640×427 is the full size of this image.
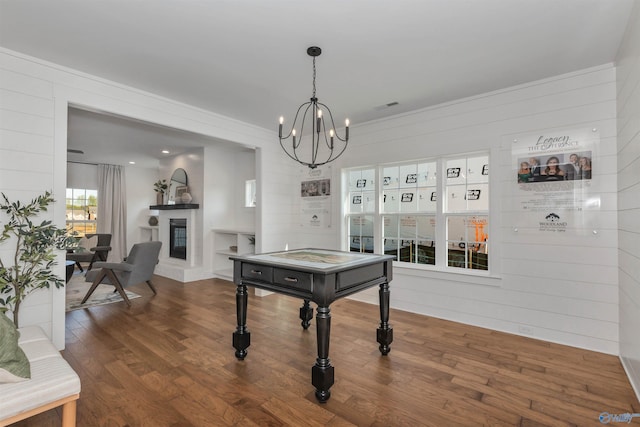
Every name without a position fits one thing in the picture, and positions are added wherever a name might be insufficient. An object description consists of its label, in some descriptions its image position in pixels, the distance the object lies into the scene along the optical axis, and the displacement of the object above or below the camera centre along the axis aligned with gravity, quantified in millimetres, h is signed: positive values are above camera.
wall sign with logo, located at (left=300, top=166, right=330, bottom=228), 4832 +277
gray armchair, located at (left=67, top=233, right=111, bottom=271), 6430 -850
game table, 2105 -511
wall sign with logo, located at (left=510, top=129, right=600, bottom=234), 2867 +345
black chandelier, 3941 +1269
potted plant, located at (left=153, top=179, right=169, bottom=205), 6836 +558
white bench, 1395 -841
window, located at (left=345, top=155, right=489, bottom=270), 3633 +50
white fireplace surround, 5820 -837
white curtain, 7663 +127
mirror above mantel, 6324 +616
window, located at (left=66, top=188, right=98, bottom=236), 7523 +96
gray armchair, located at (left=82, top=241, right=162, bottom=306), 4266 -809
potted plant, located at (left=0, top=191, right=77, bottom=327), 2480 -297
